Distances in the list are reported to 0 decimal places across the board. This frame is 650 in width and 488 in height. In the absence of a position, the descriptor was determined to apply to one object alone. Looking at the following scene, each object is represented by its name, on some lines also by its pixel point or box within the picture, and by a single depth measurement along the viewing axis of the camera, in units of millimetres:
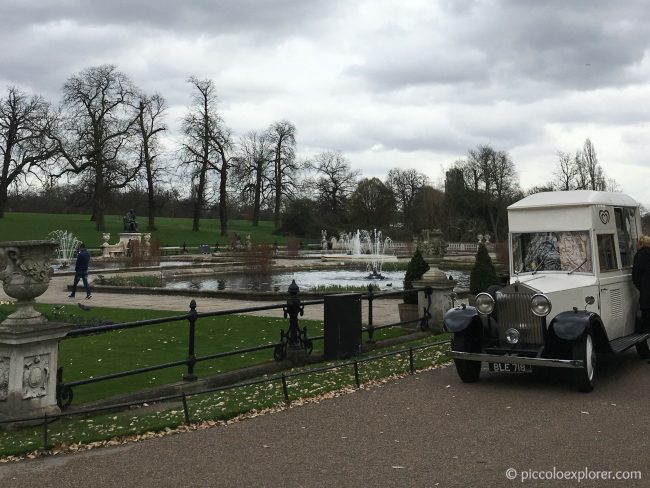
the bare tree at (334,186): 86812
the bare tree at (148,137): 63275
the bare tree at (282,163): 79875
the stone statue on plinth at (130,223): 49028
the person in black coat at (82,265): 21894
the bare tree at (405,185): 88688
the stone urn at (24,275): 6891
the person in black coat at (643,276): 9375
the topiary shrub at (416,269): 15008
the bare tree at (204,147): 67812
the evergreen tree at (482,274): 16281
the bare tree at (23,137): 55906
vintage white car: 7957
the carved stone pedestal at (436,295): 13516
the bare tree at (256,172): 77438
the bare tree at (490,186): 73312
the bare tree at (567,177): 69244
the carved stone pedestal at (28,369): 6789
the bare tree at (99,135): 56844
